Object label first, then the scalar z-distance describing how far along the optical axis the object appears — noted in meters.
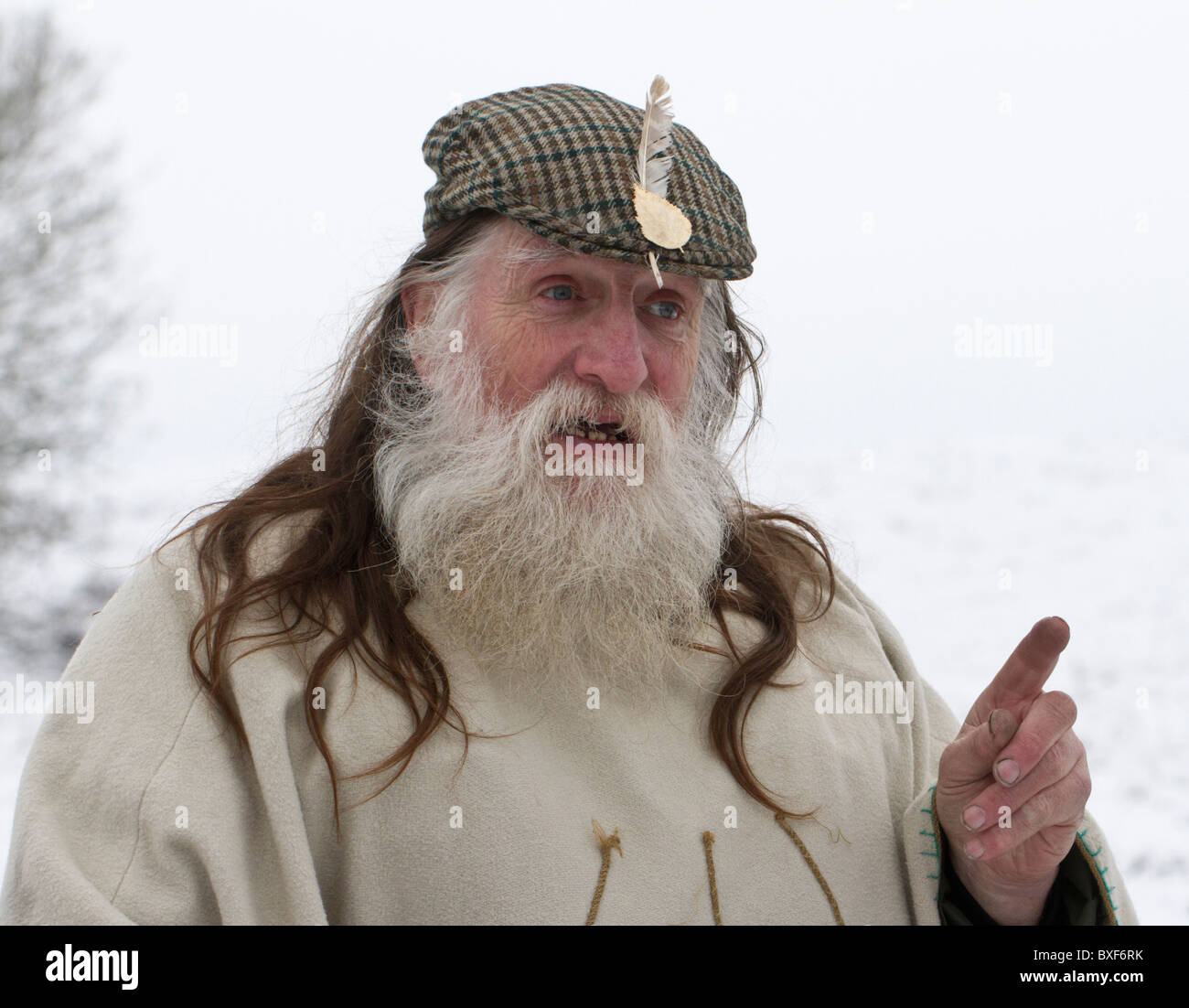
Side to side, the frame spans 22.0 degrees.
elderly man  1.68
